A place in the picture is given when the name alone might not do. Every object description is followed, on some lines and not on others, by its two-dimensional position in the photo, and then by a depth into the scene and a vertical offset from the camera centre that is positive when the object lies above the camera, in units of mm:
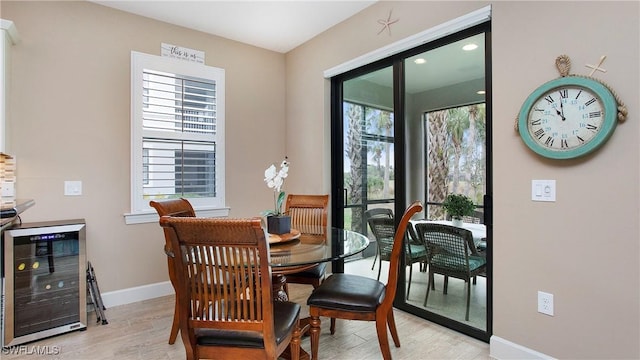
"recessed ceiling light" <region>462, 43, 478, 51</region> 2418 +1020
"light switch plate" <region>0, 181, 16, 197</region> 2305 -56
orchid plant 2188 +27
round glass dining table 1705 -421
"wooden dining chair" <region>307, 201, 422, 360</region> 1910 -733
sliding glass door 2418 +275
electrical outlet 1915 -735
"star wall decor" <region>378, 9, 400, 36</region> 2854 +1419
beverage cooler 2301 -756
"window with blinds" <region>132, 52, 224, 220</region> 3207 +527
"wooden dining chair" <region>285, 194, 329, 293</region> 2780 -294
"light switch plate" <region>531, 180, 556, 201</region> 1900 -56
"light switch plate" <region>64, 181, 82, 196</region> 2861 -61
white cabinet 2428 +821
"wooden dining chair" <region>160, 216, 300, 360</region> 1325 -474
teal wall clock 1679 +360
